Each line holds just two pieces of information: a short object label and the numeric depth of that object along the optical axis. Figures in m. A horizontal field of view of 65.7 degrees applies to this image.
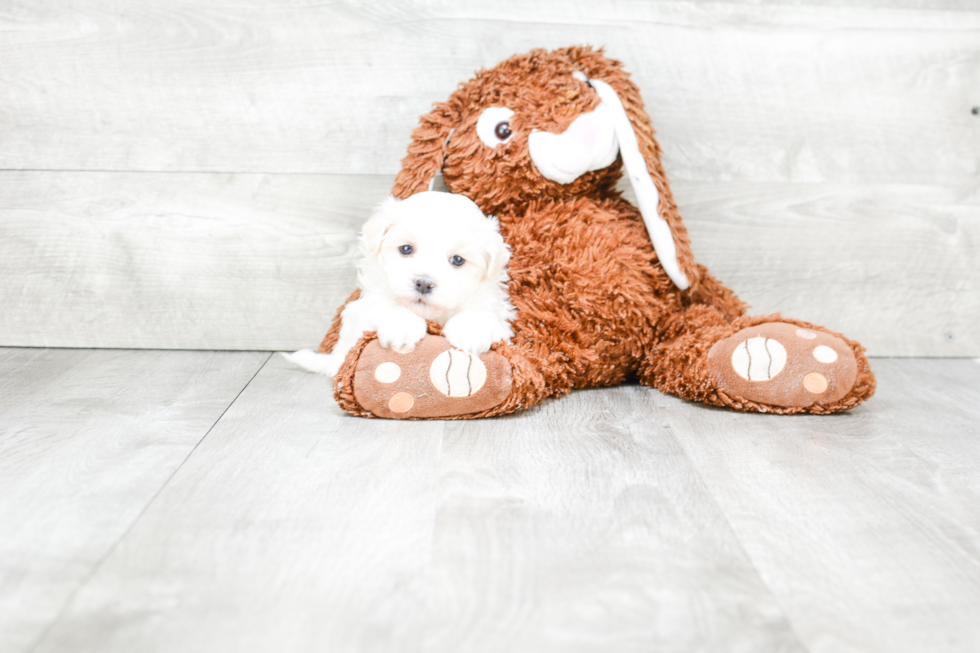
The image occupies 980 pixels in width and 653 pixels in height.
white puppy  0.96
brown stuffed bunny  0.99
